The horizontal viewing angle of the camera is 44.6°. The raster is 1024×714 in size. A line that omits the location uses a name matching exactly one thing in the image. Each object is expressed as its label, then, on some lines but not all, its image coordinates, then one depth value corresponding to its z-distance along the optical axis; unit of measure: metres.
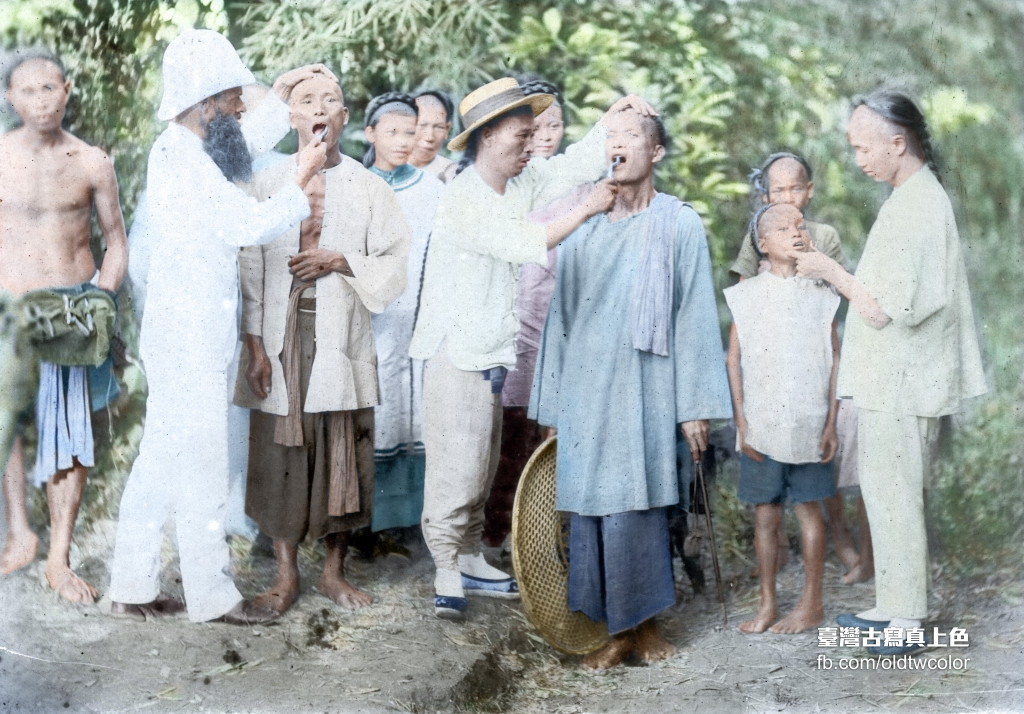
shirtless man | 5.04
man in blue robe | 4.84
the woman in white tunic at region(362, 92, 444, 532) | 5.08
